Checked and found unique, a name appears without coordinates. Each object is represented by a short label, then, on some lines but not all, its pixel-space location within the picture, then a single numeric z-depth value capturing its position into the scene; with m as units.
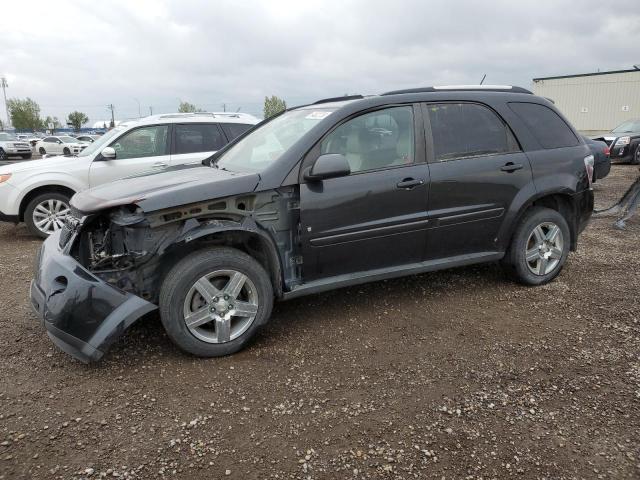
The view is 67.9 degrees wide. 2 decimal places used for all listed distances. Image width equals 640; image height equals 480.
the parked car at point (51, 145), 30.33
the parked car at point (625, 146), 15.30
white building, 27.74
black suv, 3.11
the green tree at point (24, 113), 80.44
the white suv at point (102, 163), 6.66
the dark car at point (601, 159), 7.92
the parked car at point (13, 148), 25.42
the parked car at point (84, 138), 36.34
